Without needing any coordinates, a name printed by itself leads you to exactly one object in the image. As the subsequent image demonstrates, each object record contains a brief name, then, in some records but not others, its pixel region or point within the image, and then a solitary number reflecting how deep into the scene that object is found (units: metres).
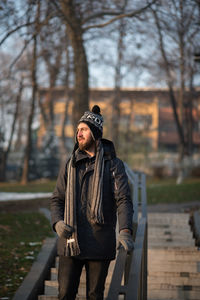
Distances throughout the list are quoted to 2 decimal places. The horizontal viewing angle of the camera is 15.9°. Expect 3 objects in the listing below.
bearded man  4.85
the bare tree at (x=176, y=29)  16.47
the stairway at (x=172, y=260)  9.47
